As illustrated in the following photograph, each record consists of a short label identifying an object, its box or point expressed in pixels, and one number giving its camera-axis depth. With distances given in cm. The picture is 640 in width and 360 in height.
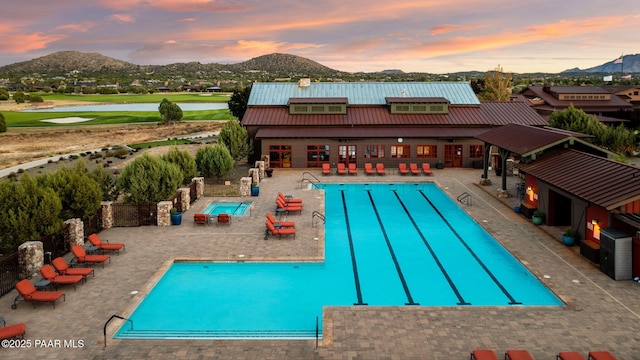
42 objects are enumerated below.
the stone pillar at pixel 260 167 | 3538
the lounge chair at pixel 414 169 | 3633
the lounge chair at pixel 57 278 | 1535
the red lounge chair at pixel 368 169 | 3650
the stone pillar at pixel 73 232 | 1914
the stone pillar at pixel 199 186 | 2916
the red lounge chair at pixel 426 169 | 3641
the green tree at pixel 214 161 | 3319
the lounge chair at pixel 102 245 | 1864
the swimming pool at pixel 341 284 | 1388
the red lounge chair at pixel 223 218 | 2303
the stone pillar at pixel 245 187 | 2967
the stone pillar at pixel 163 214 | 2292
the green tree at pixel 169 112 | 8475
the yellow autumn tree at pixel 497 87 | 8025
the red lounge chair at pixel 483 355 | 1065
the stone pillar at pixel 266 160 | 3866
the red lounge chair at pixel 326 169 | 3659
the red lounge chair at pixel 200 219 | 2303
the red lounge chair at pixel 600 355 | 1049
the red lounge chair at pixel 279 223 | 2192
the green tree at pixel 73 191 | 2009
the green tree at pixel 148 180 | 2456
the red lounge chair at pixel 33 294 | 1405
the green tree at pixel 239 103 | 6594
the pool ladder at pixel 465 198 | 2774
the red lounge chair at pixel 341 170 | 3697
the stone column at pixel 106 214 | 2252
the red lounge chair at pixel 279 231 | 2092
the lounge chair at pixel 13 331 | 1184
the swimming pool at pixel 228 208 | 2623
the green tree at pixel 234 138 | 3874
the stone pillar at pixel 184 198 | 2586
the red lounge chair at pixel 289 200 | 2628
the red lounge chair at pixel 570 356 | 1052
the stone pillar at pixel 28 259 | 1627
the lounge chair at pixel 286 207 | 2519
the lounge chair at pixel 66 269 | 1609
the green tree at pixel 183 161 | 3017
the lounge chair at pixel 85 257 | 1741
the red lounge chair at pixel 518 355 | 1070
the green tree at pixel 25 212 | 1714
